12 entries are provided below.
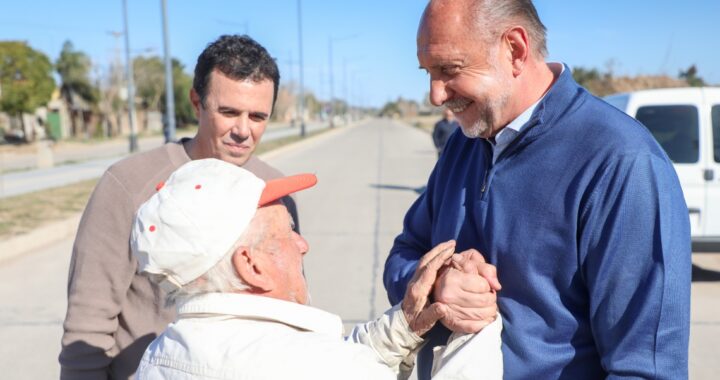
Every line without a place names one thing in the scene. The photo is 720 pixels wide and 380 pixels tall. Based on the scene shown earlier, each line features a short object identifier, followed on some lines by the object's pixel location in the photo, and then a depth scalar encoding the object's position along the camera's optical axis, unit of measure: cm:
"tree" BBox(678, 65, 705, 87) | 2859
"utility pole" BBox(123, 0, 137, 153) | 2597
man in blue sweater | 160
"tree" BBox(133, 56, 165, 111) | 6611
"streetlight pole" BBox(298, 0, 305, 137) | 4256
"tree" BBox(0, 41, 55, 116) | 3772
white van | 718
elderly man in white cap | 145
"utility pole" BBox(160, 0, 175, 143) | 1931
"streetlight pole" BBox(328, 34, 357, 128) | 6107
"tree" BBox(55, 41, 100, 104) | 5500
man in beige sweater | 226
